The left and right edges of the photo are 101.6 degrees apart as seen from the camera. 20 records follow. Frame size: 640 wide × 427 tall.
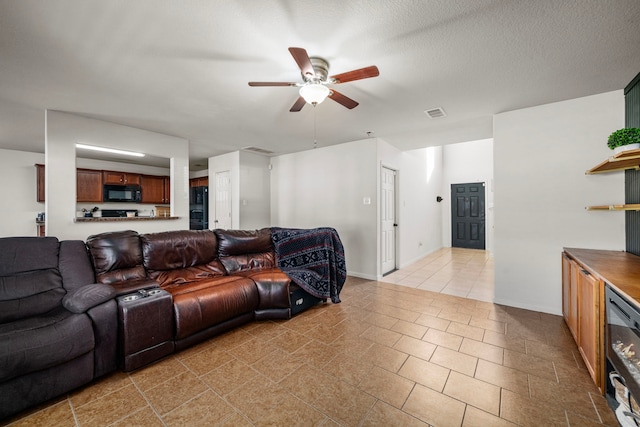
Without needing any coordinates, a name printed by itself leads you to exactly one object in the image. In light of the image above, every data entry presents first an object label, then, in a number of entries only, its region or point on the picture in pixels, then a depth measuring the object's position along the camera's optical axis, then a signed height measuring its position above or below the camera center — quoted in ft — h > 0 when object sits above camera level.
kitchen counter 11.67 -0.32
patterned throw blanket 10.80 -1.97
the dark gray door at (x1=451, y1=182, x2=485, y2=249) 24.77 -0.46
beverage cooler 4.49 -2.78
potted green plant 6.70 +1.89
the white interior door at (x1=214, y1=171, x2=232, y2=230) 19.63 +0.88
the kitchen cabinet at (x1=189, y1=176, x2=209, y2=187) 23.50 +2.85
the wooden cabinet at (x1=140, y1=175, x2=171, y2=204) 22.12 +2.09
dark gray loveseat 4.99 -2.36
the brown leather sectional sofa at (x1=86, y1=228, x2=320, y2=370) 6.79 -2.37
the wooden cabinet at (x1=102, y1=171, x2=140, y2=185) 20.04 +2.76
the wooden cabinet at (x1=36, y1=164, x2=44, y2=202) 17.92 +2.05
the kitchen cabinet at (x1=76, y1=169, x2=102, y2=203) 18.92 +2.01
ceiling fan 6.24 +3.43
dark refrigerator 21.85 +0.35
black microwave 19.88 +1.50
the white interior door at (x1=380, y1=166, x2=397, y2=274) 15.80 -0.49
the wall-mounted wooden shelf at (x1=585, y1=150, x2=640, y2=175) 6.75 +1.41
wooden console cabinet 5.70 -2.60
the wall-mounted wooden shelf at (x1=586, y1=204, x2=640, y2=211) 7.24 +0.10
